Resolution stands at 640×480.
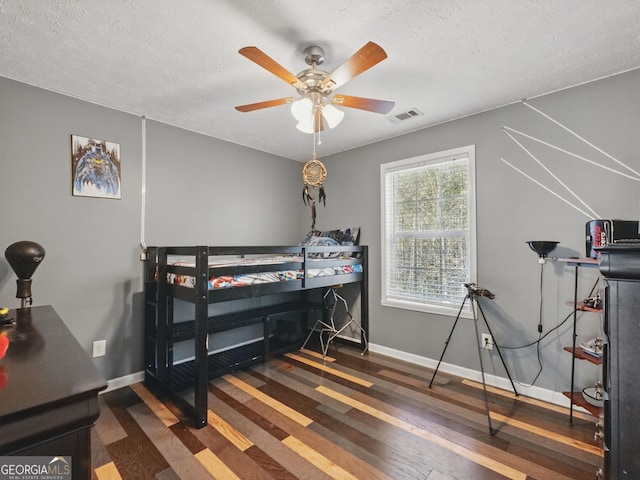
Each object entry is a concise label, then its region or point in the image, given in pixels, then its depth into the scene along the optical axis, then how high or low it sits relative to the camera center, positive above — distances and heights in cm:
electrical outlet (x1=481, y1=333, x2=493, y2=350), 251 -88
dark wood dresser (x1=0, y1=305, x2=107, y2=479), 60 -36
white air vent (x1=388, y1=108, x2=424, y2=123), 256 +109
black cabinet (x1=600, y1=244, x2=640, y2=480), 80 -33
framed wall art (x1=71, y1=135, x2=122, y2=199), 229 +56
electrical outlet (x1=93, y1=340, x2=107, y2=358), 236 -88
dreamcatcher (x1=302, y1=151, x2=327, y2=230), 207 +45
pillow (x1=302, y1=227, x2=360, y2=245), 347 +3
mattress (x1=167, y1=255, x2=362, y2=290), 212 -30
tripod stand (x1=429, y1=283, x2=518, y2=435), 230 -56
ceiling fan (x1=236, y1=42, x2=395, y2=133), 143 +83
